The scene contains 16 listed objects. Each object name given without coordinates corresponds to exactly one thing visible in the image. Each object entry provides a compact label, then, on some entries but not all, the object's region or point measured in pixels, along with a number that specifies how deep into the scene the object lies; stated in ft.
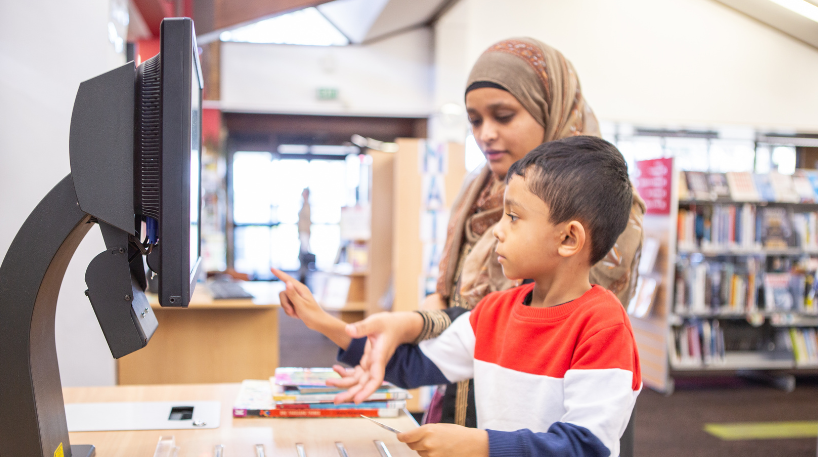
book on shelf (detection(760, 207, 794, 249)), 15.23
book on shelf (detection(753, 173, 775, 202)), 15.11
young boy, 2.40
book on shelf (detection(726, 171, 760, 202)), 15.01
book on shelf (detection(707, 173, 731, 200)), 15.16
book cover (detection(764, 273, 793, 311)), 15.10
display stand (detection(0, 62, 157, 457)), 2.41
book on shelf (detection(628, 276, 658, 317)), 14.66
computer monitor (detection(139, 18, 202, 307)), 2.33
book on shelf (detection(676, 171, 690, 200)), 14.83
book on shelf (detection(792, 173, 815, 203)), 15.29
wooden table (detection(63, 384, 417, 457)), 3.20
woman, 3.69
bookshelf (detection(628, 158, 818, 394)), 14.73
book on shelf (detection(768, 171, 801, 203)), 15.14
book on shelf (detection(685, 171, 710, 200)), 14.90
